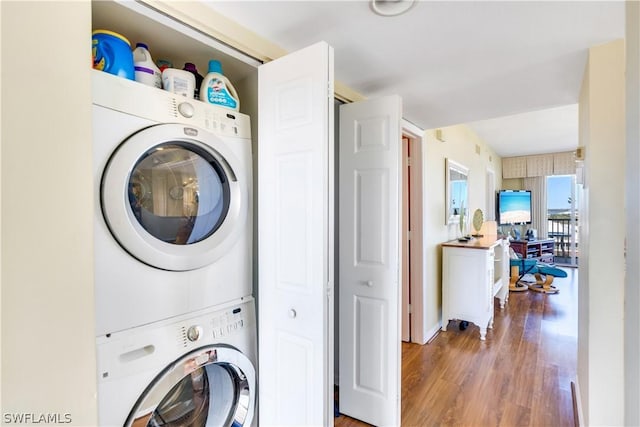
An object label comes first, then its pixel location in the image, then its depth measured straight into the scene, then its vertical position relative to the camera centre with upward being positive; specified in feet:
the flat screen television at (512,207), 20.75 +0.06
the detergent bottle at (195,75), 4.07 +1.94
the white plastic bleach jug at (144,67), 3.52 +1.74
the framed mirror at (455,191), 11.32 +0.71
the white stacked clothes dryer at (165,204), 3.00 +0.07
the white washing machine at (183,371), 3.01 -1.88
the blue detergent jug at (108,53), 3.20 +1.73
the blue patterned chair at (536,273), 14.88 -3.34
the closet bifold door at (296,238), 3.71 -0.39
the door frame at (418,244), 9.19 -1.11
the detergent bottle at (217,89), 4.04 +1.69
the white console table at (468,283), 9.62 -2.52
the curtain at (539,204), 21.13 +0.27
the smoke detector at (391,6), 3.65 +2.56
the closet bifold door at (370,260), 5.47 -1.00
